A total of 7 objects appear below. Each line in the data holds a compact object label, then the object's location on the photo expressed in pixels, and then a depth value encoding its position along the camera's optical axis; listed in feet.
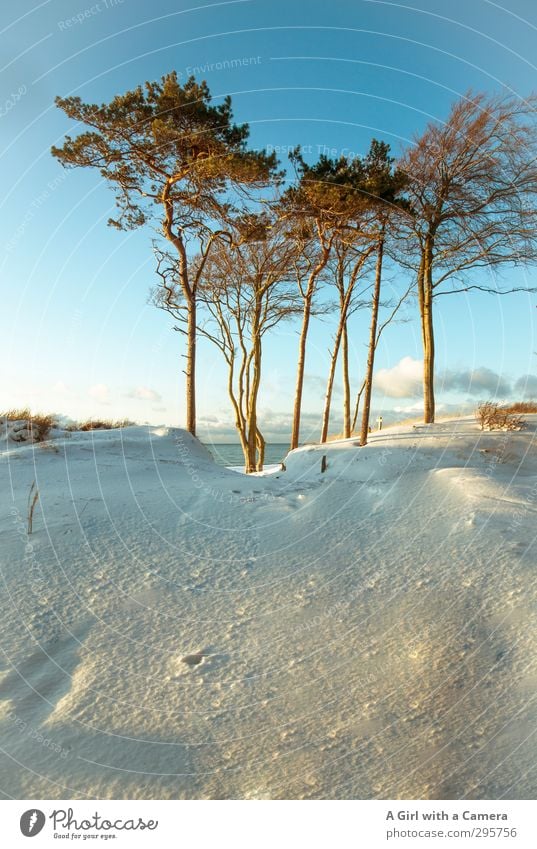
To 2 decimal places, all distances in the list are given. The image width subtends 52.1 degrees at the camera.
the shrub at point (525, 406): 81.63
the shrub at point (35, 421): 46.88
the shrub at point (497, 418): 56.24
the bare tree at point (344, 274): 64.13
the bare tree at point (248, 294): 71.15
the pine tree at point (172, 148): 50.29
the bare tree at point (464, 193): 62.64
